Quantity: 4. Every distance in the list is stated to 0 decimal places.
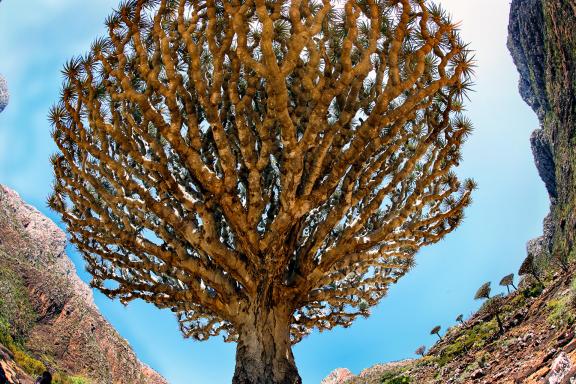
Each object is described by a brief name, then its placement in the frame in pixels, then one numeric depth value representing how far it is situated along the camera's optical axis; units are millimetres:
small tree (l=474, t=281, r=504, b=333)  17797
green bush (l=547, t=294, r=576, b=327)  8984
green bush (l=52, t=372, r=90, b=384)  20231
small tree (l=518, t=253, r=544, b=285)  18609
